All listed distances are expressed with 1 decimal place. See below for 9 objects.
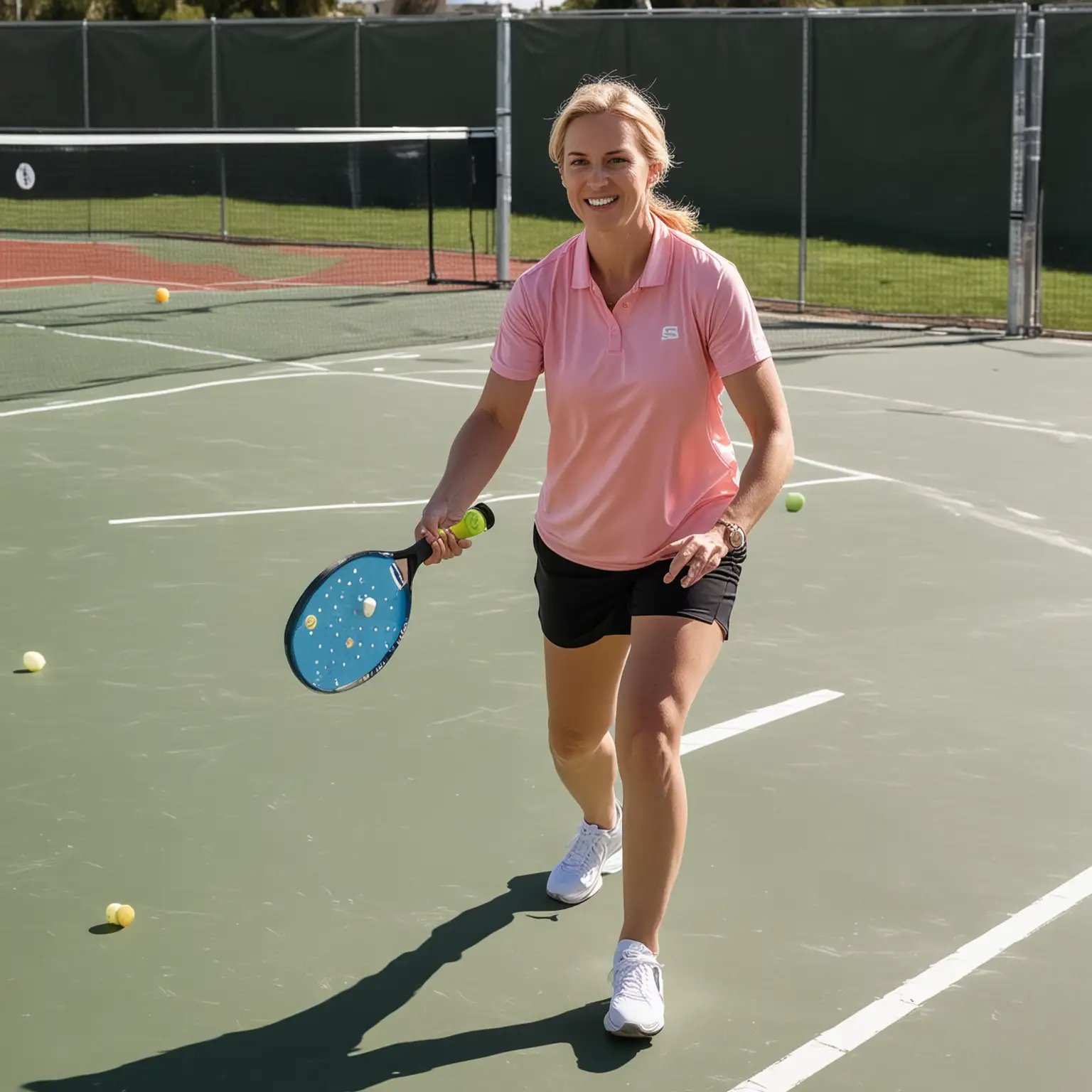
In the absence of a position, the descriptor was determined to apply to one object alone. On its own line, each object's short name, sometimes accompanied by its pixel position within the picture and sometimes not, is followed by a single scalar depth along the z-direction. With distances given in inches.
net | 641.0
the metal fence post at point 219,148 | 858.1
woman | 154.9
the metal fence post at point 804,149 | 689.6
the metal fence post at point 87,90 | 1072.8
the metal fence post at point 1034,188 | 598.5
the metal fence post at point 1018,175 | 598.9
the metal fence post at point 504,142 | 722.8
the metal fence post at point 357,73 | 1000.9
